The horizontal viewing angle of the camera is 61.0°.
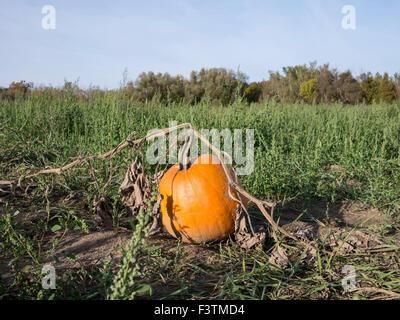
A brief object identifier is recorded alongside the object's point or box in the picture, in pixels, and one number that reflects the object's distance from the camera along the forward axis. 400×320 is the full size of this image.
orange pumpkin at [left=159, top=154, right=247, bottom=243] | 2.28
